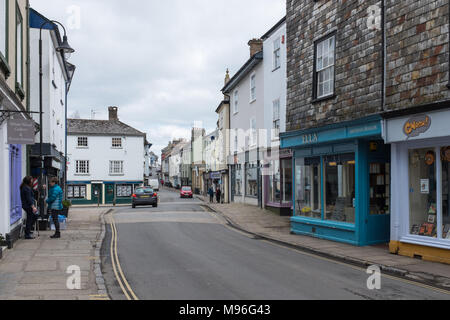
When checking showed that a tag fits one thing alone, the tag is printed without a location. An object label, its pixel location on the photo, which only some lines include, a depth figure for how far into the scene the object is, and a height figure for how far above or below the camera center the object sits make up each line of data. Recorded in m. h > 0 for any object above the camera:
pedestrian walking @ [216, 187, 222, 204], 36.66 -2.13
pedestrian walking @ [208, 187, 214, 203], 39.66 -2.26
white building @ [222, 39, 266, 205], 26.66 +2.81
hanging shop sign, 10.90 +0.93
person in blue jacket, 13.72 -0.97
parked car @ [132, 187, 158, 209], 32.34 -2.12
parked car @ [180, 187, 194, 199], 57.22 -3.05
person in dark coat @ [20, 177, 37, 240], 12.59 -0.76
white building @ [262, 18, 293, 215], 22.56 +2.56
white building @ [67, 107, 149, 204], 50.34 +0.98
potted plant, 18.20 -1.50
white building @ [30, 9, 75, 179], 19.44 +3.92
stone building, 10.22 +1.26
